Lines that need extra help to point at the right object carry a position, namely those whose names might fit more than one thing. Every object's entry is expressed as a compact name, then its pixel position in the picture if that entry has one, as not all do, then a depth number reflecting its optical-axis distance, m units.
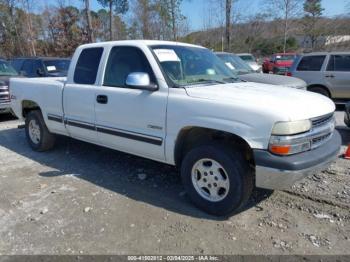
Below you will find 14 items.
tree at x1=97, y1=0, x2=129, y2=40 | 31.33
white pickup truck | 3.22
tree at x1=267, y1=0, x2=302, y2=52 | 28.34
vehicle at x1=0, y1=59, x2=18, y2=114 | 9.28
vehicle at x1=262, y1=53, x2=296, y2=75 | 20.27
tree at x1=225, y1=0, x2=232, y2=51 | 23.16
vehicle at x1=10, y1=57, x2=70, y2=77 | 10.90
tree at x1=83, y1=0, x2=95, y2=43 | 21.04
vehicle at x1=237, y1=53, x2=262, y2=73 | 19.16
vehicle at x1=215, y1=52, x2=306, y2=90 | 7.78
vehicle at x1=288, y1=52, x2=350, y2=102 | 9.77
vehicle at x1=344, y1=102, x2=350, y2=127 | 6.57
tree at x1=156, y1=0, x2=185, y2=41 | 25.05
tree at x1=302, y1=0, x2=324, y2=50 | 34.58
